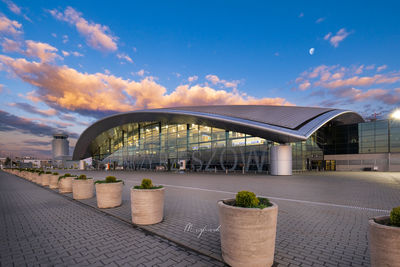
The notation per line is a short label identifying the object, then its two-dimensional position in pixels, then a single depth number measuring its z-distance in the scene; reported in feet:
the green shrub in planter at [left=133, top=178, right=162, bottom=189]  21.59
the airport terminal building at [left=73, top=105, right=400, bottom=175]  88.02
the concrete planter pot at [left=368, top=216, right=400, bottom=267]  8.86
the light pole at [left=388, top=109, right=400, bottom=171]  119.34
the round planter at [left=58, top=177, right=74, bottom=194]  42.39
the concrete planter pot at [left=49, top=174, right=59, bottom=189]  51.42
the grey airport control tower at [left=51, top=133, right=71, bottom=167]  378.32
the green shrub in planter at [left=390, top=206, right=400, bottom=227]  9.41
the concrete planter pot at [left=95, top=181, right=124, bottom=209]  27.37
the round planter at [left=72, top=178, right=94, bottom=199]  34.53
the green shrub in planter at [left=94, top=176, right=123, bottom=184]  28.73
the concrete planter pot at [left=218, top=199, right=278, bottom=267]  11.50
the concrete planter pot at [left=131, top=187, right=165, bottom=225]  20.22
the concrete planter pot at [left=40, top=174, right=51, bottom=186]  57.05
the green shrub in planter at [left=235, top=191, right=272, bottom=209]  12.62
